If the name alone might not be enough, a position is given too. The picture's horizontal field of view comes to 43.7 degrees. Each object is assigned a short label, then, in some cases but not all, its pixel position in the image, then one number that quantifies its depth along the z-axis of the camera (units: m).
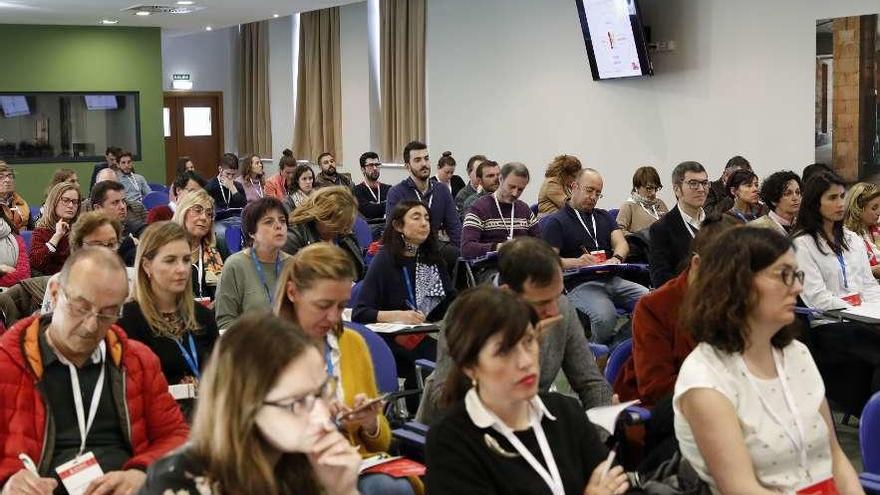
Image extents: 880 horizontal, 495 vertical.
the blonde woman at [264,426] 1.80
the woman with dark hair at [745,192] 7.58
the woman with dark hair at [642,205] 8.46
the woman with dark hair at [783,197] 6.49
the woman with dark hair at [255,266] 4.86
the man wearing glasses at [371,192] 11.63
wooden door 20.34
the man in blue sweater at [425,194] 8.36
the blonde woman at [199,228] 6.06
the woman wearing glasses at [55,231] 6.87
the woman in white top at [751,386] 2.69
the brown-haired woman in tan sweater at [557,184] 8.80
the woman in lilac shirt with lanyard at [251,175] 13.82
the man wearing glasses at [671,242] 6.34
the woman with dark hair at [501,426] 2.54
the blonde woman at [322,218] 6.01
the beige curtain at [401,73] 14.62
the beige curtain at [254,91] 19.09
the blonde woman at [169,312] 3.77
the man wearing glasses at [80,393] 2.91
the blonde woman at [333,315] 3.38
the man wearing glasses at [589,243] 6.77
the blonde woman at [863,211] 6.70
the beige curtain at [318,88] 16.72
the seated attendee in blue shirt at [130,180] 13.24
